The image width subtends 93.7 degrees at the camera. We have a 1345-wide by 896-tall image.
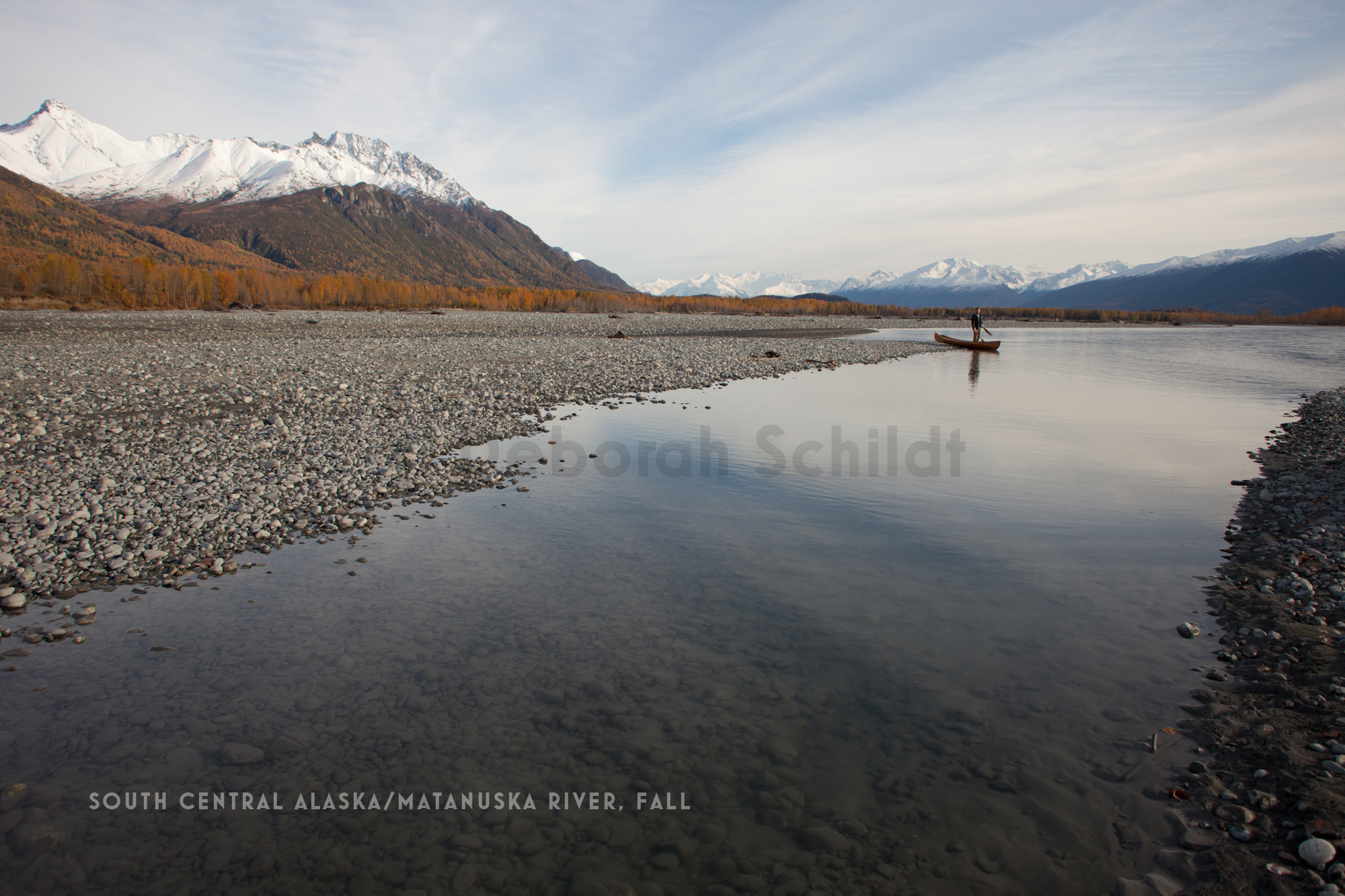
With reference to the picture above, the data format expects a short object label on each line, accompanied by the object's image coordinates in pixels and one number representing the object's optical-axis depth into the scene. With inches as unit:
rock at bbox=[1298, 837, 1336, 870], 169.2
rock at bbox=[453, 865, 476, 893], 169.2
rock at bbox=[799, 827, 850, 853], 181.0
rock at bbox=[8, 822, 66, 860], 174.6
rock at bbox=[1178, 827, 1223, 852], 179.5
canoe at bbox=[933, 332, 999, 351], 2140.7
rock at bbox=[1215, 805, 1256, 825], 186.5
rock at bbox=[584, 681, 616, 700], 249.6
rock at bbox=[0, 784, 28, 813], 187.7
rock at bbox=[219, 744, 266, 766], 210.5
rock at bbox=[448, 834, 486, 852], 181.0
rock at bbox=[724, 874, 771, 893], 169.5
